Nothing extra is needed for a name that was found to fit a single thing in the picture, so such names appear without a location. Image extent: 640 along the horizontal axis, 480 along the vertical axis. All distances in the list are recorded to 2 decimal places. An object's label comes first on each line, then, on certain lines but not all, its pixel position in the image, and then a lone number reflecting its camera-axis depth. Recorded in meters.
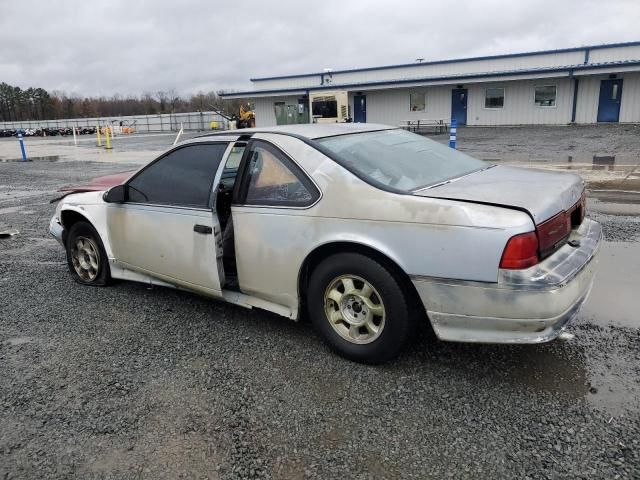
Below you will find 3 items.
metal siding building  28.81
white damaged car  2.89
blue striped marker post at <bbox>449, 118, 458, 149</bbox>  14.35
